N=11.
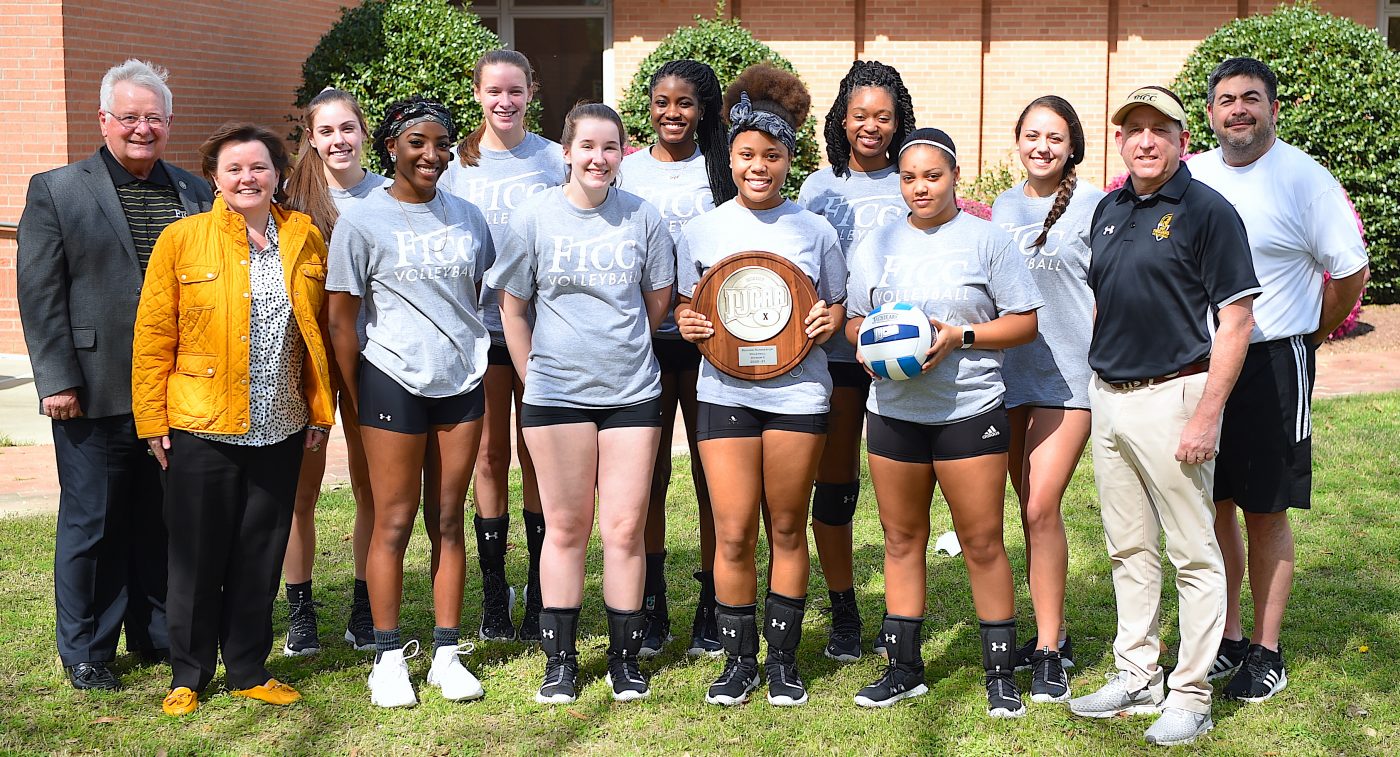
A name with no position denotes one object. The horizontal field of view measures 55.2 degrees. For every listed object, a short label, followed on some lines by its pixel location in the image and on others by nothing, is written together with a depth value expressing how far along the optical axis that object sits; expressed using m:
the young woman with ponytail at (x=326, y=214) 5.30
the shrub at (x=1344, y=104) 13.96
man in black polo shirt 4.41
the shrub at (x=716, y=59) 14.93
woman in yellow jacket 4.72
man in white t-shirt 4.81
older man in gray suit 4.99
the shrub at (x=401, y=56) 13.69
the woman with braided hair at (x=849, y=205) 5.21
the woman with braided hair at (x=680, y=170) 5.27
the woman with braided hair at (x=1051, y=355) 4.91
